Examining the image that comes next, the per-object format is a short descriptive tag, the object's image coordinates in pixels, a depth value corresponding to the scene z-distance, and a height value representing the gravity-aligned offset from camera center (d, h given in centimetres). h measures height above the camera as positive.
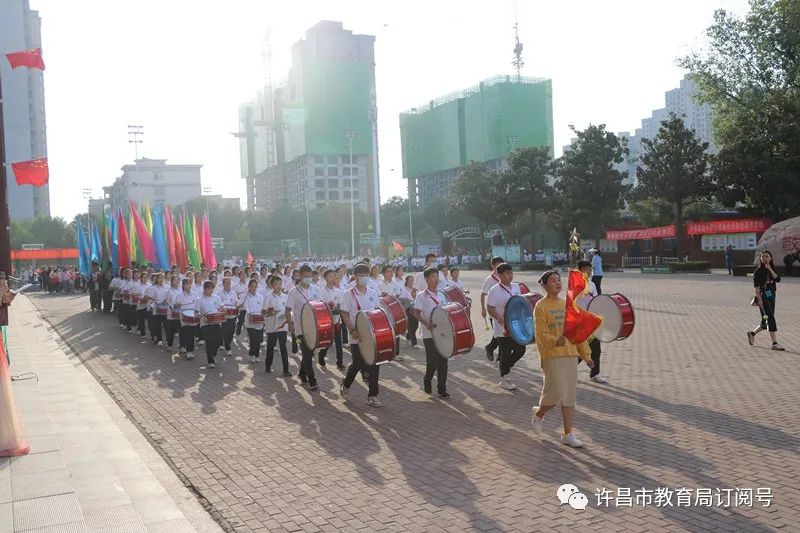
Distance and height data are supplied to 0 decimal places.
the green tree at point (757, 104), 3356 +693
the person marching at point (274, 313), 1228 -101
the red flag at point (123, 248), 2395 +42
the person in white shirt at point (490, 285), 1088 -64
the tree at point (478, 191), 5119 +407
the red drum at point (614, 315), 1037 -106
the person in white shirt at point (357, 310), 914 -81
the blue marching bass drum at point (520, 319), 943 -97
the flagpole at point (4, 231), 1145 +55
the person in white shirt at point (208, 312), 1299 -107
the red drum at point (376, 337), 882 -106
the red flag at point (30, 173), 1321 +169
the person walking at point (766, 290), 1198 -90
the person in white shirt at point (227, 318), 1456 -124
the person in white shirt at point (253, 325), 1323 -127
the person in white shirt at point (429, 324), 941 -100
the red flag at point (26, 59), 1306 +375
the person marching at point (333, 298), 1194 -80
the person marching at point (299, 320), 1035 -93
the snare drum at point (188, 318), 1408 -117
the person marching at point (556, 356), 679 -106
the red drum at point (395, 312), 1116 -98
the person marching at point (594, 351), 984 -151
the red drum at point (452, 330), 903 -104
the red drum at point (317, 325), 985 -99
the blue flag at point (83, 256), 2897 +25
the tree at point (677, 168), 3728 +379
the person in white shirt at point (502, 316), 980 -96
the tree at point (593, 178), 4253 +384
